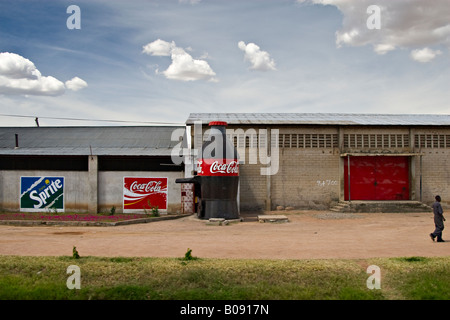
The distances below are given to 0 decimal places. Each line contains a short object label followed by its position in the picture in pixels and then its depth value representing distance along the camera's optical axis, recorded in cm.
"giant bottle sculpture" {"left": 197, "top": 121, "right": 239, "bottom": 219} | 1934
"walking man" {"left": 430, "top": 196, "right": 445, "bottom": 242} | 1305
